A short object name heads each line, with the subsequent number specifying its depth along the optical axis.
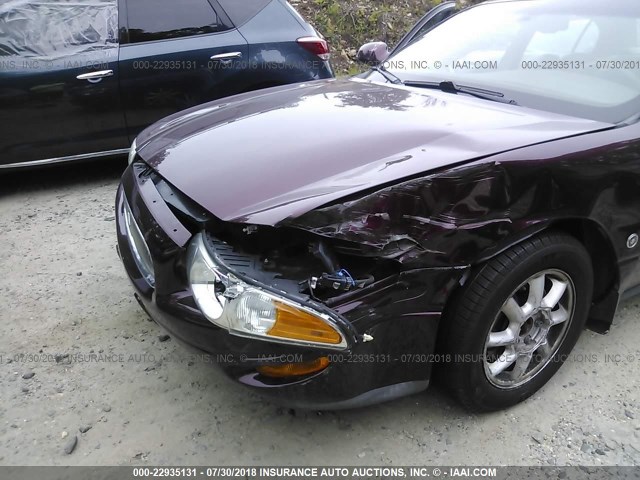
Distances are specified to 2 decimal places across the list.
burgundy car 1.66
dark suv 4.00
